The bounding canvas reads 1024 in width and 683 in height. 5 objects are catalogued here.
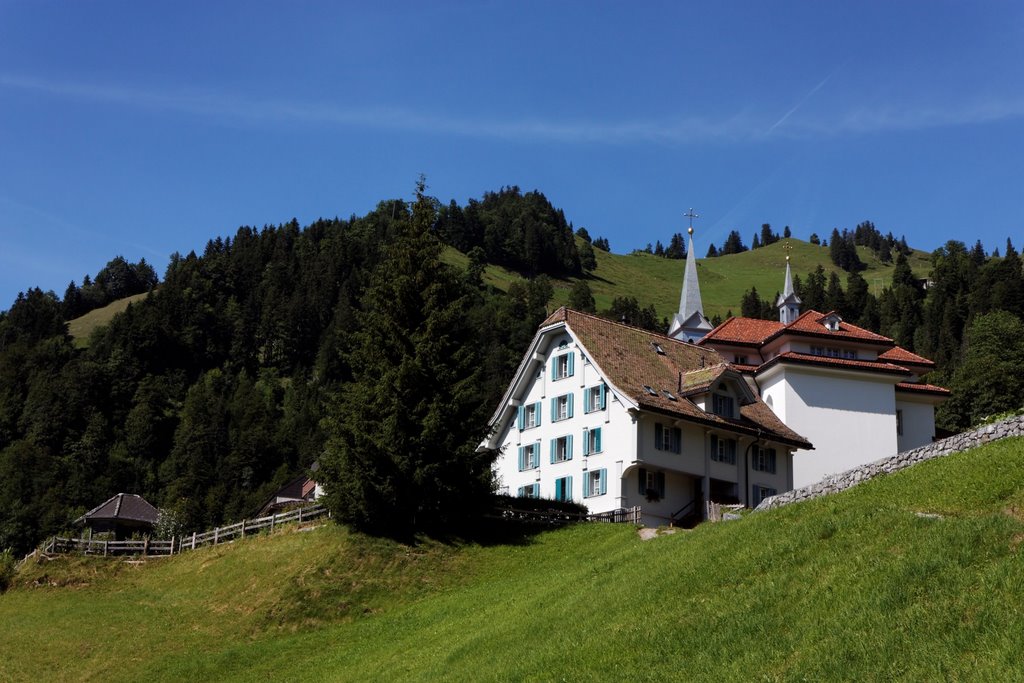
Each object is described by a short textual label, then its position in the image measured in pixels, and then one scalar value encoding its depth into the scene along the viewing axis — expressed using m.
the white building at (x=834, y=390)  67.88
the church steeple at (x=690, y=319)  88.69
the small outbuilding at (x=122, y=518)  70.19
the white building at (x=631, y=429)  53.31
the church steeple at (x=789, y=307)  84.19
